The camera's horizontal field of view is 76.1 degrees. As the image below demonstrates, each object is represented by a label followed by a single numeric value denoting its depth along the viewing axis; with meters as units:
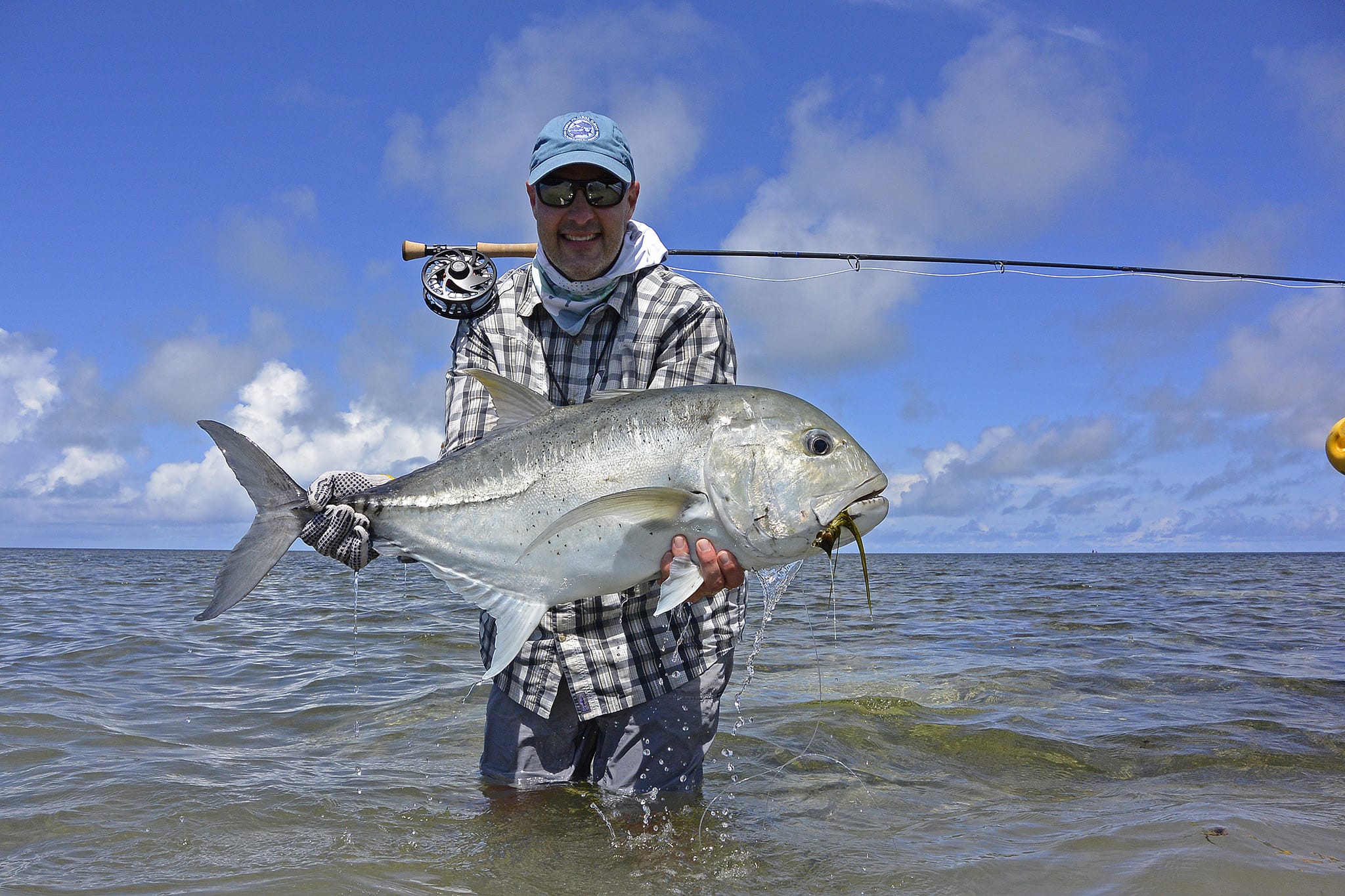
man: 3.07
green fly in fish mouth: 2.54
